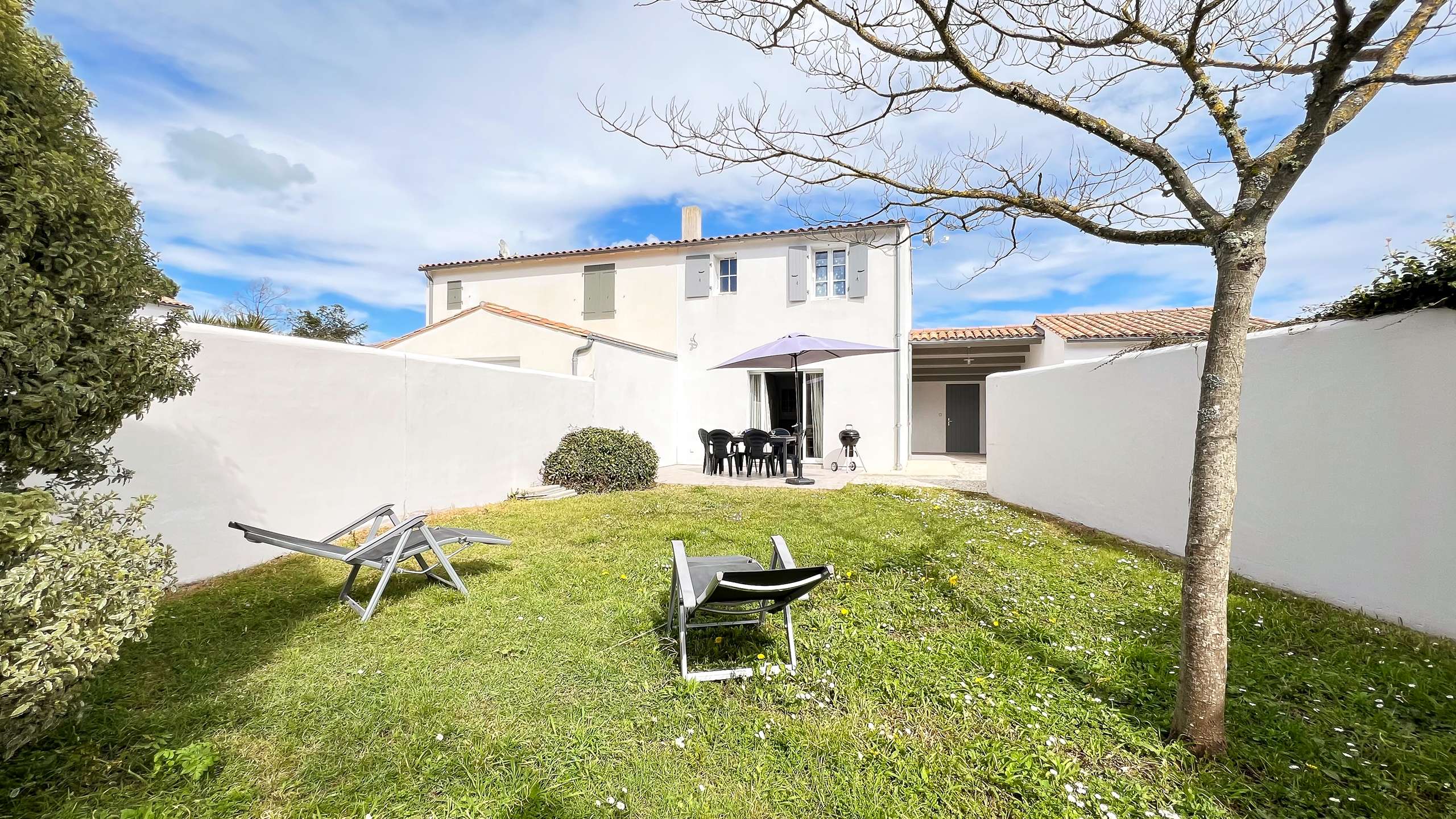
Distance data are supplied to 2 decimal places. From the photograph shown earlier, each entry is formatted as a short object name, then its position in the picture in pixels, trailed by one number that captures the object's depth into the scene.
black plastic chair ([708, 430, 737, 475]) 11.30
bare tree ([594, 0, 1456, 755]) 2.20
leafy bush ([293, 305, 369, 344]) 25.09
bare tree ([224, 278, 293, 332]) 21.16
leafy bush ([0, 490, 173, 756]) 1.45
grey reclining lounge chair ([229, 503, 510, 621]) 3.58
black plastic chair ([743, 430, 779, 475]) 10.90
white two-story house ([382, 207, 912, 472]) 11.98
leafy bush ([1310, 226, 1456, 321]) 3.10
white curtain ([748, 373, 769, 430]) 13.69
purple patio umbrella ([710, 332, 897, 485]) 9.99
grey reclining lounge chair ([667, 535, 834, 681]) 2.80
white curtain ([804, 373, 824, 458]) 13.38
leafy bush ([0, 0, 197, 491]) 1.71
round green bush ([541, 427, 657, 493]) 9.02
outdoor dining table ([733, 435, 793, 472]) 10.87
